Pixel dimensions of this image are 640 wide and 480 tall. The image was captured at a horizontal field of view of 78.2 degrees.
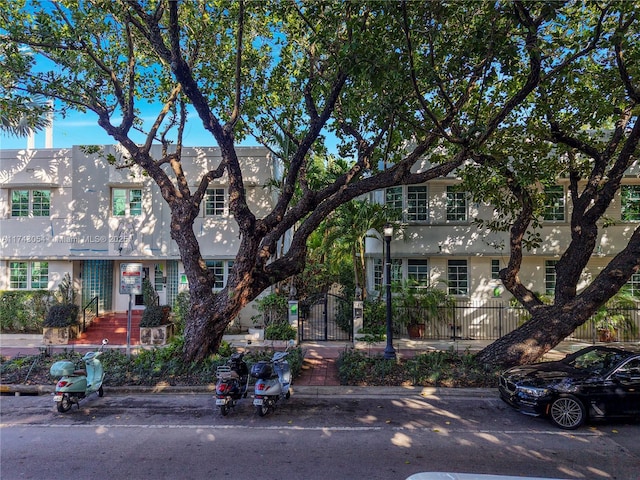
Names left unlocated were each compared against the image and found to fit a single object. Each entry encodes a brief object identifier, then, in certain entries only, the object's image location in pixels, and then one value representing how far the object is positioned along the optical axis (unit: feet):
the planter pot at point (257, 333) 45.52
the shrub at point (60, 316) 45.29
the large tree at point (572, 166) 29.55
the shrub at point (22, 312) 48.96
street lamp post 35.06
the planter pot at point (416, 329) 47.09
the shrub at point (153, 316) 45.24
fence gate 47.44
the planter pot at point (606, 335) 44.88
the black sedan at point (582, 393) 22.25
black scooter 24.00
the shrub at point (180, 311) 47.24
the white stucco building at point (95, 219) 50.90
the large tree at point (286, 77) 25.88
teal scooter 25.02
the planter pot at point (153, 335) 44.62
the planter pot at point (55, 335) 44.96
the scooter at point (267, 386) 23.86
